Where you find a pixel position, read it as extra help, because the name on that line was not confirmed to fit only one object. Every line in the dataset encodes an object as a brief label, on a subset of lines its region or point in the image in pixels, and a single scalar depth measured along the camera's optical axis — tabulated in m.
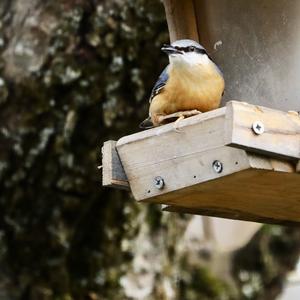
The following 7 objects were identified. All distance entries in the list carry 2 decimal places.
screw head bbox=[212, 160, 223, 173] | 4.83
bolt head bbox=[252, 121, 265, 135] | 4.67
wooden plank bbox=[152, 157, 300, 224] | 4.90
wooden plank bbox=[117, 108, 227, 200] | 4.87
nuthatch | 5.59
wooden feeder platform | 4.70
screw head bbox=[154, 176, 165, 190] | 5.13
